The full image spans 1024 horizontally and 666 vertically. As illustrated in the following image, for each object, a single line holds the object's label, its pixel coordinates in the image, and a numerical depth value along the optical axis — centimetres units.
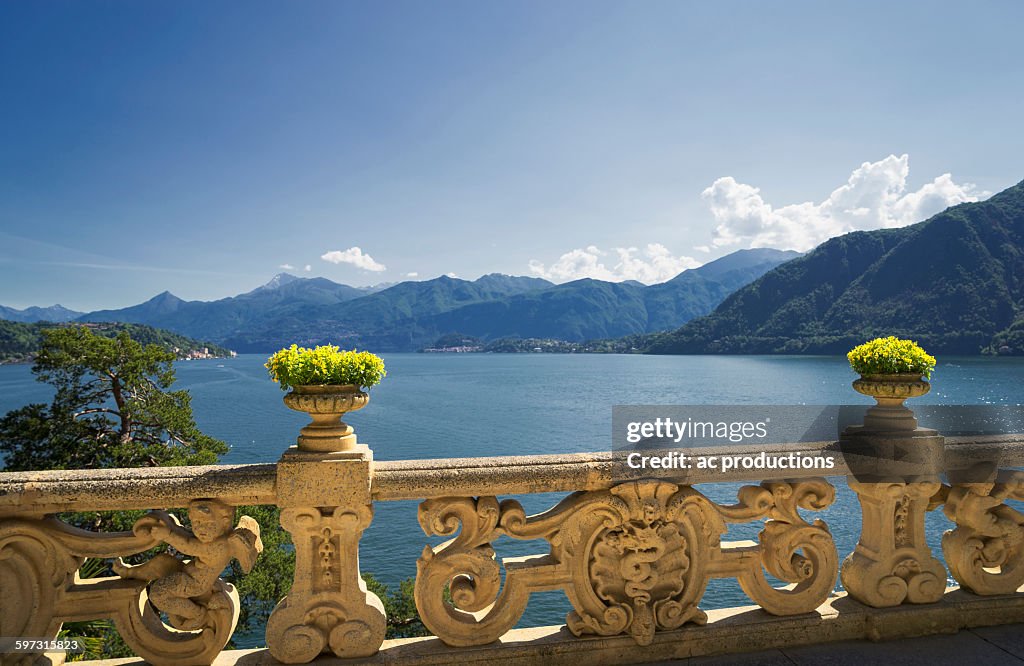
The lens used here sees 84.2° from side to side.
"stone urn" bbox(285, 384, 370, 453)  323
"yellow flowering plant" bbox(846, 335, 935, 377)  383
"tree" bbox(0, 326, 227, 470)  1675
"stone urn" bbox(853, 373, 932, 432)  382
